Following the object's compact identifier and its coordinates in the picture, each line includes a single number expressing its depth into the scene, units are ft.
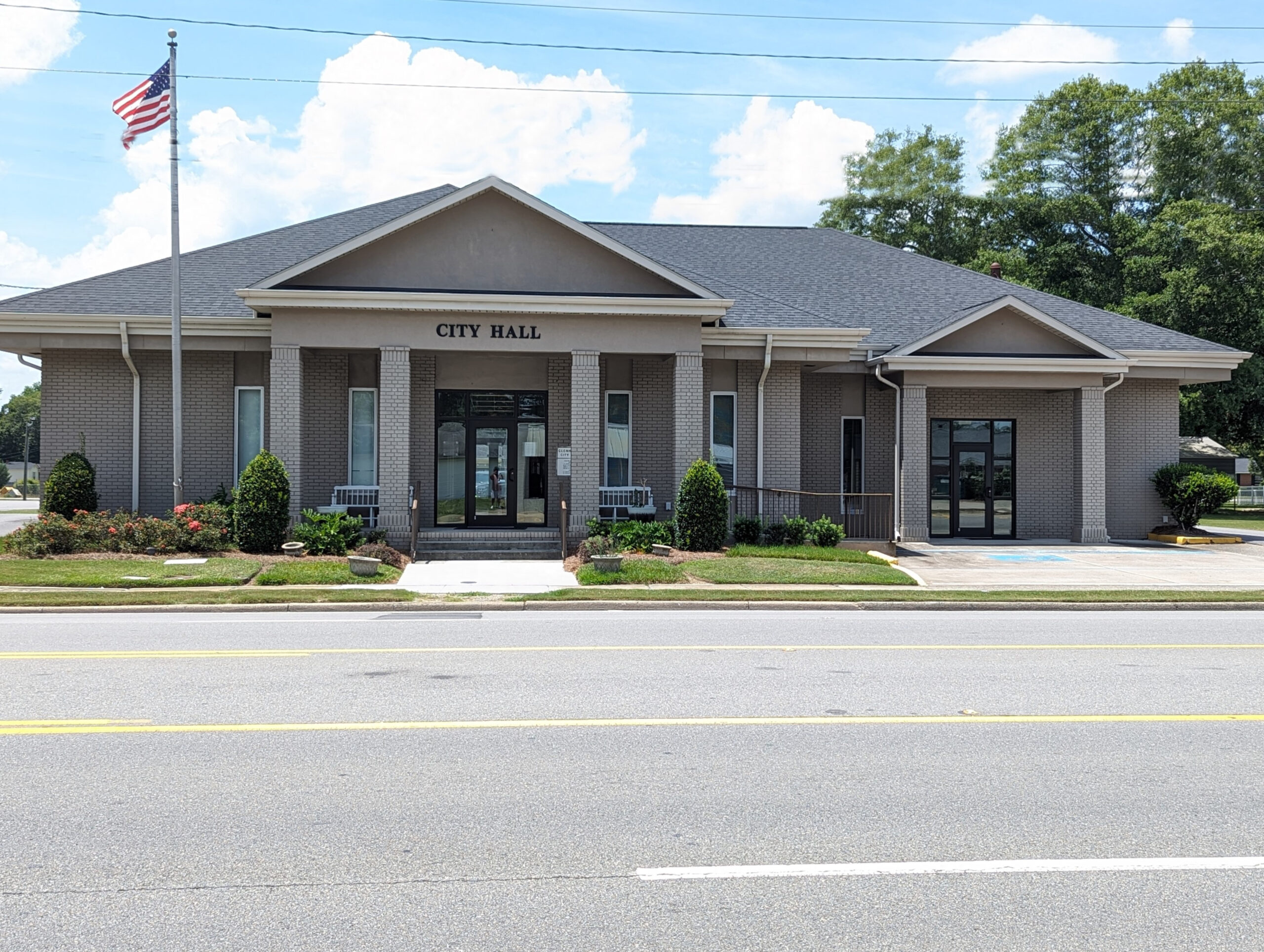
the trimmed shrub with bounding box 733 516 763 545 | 70.85
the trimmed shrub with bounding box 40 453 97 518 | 68.90
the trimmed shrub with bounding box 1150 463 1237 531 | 82.48
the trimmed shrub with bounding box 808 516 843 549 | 69.97
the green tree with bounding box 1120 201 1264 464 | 145.79
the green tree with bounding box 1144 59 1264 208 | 168.55
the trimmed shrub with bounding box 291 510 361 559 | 63.36
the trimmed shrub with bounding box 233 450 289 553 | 63.16
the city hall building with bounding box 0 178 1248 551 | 68.90
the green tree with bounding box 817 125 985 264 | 187.73
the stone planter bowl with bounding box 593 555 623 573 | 56.03
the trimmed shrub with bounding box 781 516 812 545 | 70.28
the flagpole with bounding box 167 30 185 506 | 66.85
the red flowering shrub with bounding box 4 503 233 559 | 61.52
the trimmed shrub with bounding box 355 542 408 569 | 61.26
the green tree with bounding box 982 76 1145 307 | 173.47
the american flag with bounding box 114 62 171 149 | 65.00
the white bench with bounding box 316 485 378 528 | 70.44
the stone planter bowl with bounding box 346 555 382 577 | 56.08
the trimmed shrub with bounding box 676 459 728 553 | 66.28
